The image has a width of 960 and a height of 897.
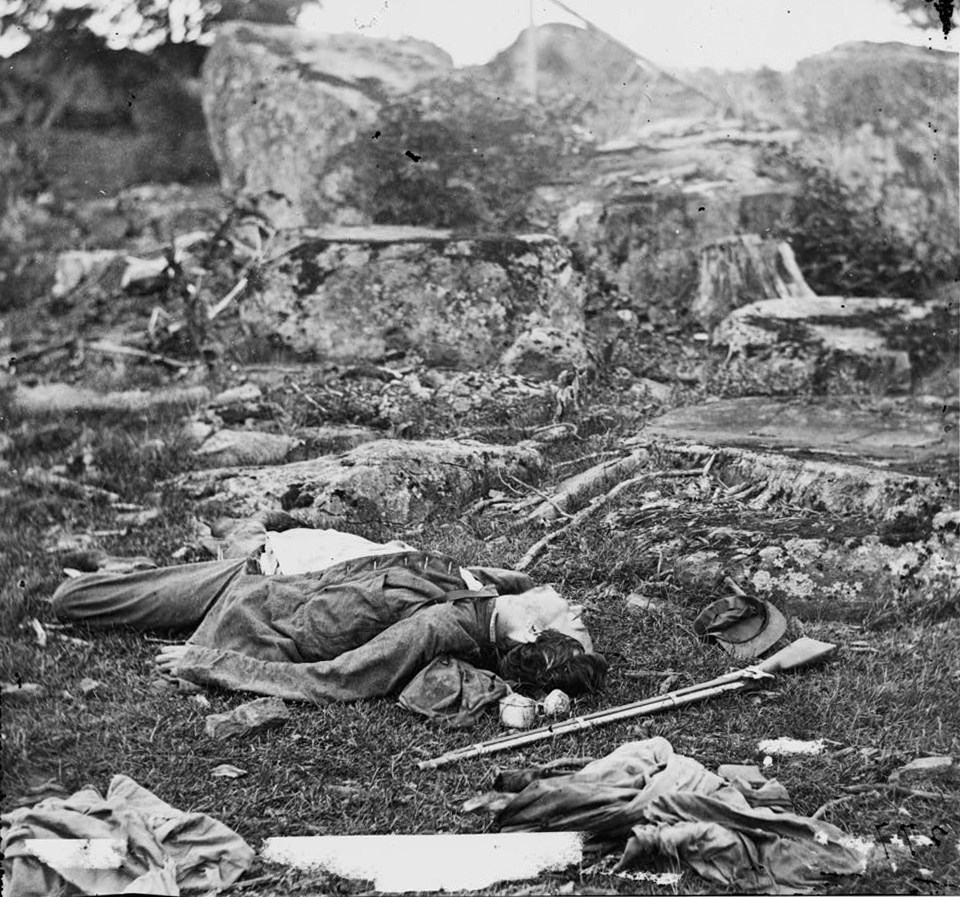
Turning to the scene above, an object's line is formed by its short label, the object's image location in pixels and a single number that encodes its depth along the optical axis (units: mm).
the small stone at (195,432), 5262
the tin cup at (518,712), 4328
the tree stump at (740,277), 5441
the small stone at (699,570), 4891
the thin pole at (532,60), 5285
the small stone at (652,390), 5332
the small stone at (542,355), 5262
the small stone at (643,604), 4859
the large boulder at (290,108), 5375
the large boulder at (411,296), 5301
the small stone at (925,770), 4352
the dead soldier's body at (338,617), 4398
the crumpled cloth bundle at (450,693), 4312
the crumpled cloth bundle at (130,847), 3943
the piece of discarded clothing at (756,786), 4109
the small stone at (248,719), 4305
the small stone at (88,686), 4531
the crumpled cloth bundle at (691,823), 3900
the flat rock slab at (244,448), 5215
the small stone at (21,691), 4559
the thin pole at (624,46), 5242
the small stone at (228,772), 4227
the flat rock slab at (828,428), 5227
